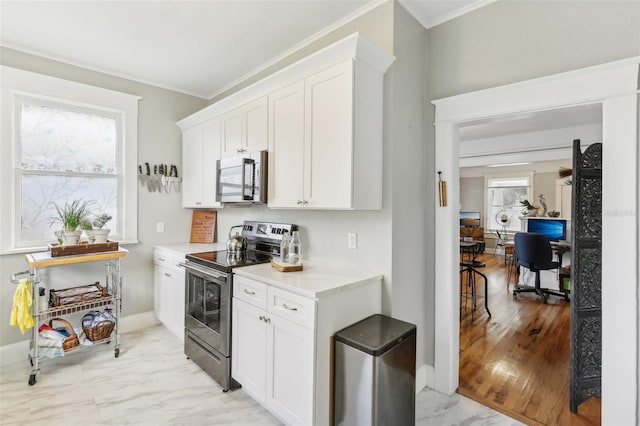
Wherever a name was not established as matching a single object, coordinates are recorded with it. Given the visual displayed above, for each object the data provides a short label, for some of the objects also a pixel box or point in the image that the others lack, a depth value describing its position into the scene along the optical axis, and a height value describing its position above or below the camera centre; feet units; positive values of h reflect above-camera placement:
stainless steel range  7.76 -2.39
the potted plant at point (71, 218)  9.20 -0.26
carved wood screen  6.77 -1.40
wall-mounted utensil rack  11.90 +1.28
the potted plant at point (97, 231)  9.76 -0.66
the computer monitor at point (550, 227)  19.71 -1.00
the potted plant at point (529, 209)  24.41 +0.24
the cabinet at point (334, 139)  6.56 +1.64
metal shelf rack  8.30 -2.73
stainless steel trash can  5.43 -3.00
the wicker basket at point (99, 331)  9.30 -3.62
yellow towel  8.02 -2.54
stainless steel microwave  8.61 +0.95
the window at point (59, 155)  9.35 +1.84
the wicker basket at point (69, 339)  8.82 -3.70
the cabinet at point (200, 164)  10.98 +1.76
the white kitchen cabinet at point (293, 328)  5.82 -2.41
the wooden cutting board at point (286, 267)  7.35 -1.33
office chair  15.44 -2.29
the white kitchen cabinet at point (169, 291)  10.08 -2.77
